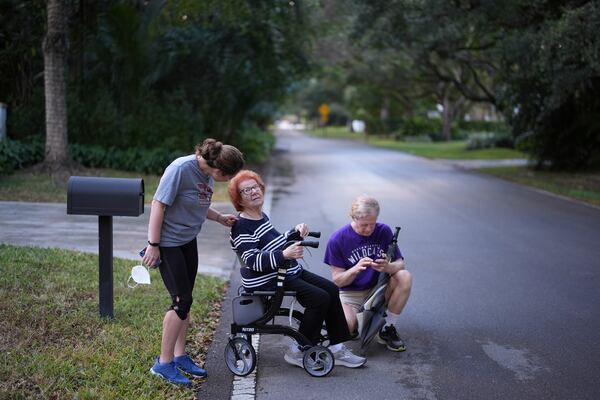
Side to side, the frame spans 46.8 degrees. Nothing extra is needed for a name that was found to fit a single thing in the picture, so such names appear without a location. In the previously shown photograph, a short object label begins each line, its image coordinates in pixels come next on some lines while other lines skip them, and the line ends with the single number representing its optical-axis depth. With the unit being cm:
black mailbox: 530
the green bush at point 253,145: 2438
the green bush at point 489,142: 3909
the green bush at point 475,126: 6325
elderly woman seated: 473
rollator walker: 490
